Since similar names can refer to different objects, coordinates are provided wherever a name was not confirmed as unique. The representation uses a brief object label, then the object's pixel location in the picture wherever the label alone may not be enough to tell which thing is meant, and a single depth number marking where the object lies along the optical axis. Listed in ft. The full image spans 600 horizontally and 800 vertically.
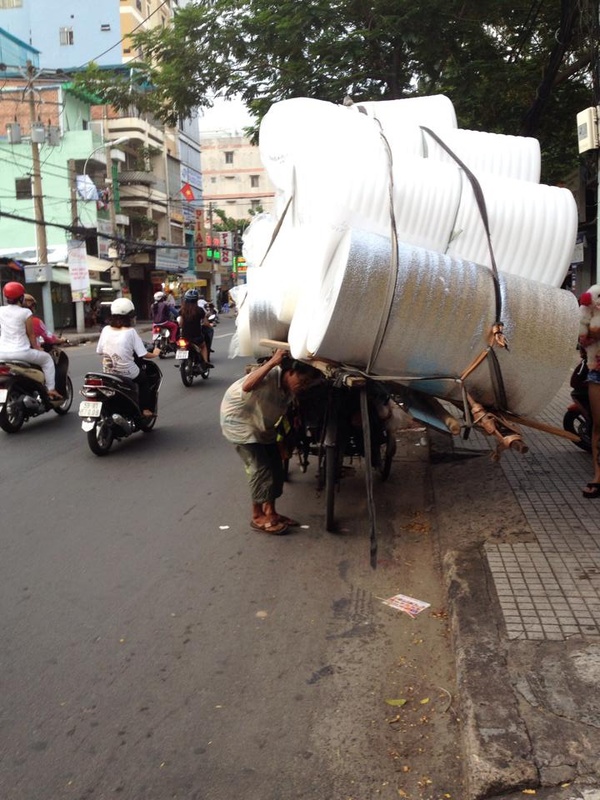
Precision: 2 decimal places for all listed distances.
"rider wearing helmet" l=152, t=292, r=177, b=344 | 56.24
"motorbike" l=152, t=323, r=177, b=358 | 56.73
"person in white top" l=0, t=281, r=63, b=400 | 29.25
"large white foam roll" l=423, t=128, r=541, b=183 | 16.91
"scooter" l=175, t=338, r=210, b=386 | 42.52
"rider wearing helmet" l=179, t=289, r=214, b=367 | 42.91
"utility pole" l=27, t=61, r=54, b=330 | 83.35
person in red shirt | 30.35
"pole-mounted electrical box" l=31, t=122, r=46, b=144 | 84.07
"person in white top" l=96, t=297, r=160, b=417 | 26.94
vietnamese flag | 161.48
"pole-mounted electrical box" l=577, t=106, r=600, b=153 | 23.35
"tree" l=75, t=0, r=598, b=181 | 34.19
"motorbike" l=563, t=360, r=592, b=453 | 21.93
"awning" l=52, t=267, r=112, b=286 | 108.17
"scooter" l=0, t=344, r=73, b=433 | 28.96
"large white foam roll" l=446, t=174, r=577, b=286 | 14.25
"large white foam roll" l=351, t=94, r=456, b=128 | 19.08
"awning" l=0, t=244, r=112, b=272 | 109.40
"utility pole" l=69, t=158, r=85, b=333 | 98.17
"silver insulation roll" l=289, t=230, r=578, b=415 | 13.00
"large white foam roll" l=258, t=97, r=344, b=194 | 14.79
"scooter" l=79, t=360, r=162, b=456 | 25.35
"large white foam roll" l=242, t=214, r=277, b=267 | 18.33
